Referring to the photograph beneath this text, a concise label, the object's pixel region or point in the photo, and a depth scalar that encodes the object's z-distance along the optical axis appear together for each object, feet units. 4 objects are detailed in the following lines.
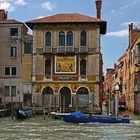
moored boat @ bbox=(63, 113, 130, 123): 98.27
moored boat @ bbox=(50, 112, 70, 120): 105.13
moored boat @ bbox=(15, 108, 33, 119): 111.86
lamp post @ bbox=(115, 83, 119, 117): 105.15
